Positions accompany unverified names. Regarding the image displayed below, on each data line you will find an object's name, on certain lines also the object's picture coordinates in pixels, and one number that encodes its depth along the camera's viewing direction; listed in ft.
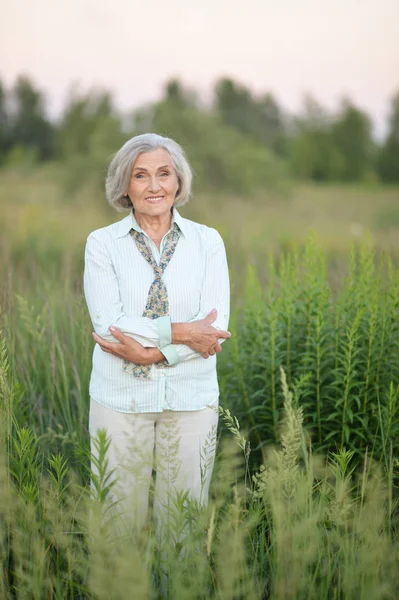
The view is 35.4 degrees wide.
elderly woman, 9.50
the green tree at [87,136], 64.85
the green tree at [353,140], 149.89
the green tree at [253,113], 151.94
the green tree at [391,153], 134.17
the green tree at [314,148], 144.05
